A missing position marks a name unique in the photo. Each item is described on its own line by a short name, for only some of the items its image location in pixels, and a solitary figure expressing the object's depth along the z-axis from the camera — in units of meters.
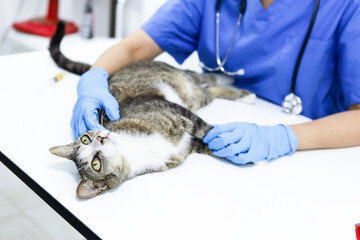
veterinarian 0.99
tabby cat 0.88
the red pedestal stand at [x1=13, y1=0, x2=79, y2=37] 2.36
